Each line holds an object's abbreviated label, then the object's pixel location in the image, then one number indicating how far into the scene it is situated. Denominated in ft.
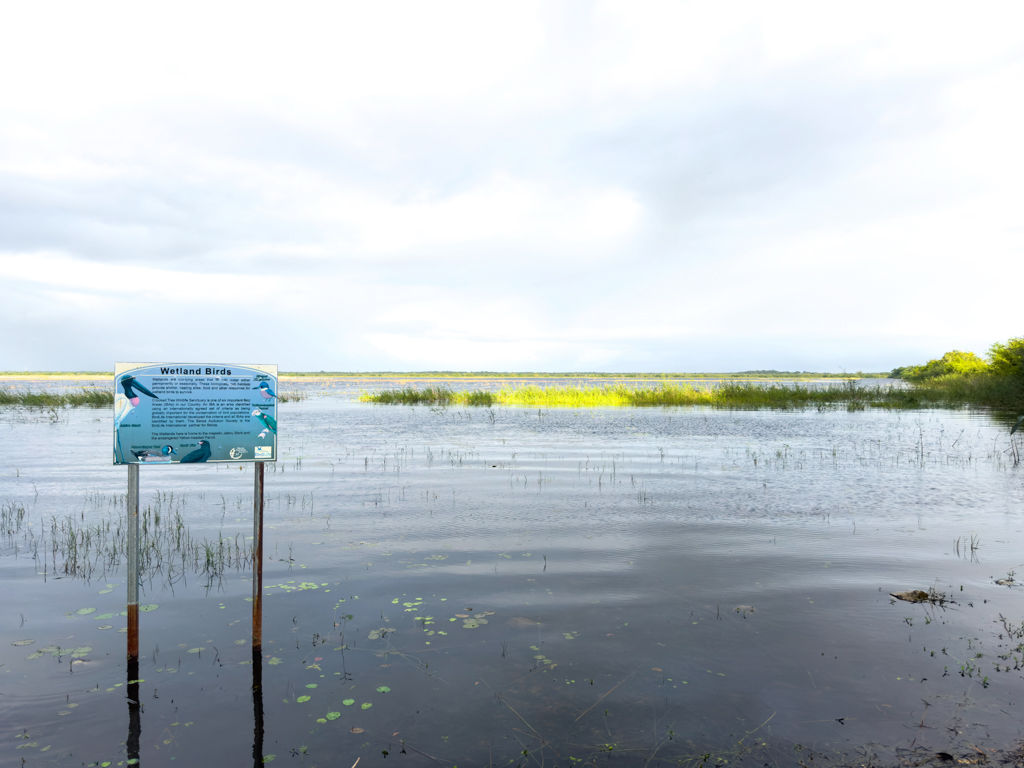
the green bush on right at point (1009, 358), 141.55
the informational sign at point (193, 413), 17.58
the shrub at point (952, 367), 239.09
